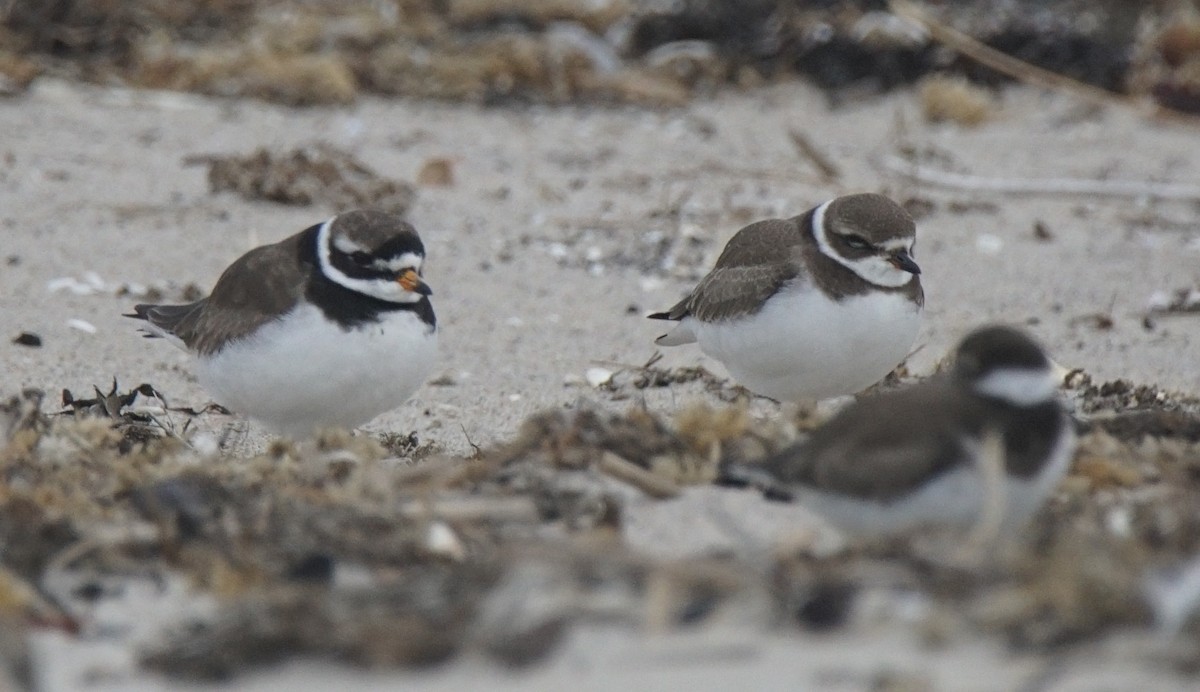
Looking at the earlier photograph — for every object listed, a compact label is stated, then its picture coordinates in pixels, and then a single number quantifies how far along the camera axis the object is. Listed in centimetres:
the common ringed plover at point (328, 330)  1030
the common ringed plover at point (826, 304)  1073
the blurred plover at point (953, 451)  709
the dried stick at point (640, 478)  841
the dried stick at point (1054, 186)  1672
